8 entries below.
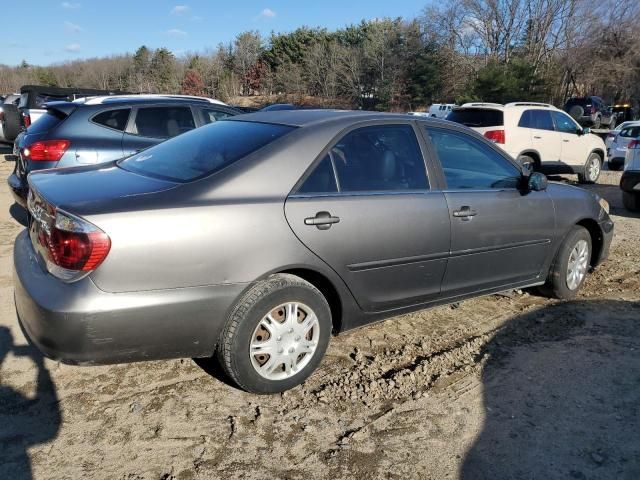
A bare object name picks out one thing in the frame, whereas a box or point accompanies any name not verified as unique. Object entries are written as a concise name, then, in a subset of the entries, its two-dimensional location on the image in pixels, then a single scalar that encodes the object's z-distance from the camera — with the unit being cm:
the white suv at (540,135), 1130
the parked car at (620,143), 1508
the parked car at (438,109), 2497
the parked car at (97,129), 587
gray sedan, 264
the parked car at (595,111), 3369
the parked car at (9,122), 1370
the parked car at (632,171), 863
